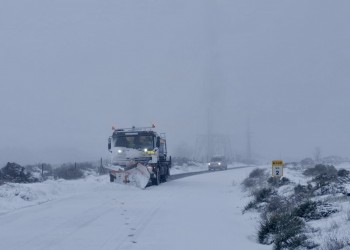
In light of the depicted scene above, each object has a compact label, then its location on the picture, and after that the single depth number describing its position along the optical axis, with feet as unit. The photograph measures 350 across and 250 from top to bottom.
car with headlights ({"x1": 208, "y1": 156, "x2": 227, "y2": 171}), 233.96
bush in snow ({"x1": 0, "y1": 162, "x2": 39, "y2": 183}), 105.06
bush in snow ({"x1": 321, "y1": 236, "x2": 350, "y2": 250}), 27.91
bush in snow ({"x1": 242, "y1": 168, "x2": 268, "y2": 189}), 87.63
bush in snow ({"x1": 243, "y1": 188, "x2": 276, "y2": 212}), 54.49
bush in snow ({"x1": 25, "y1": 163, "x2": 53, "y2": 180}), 126.50
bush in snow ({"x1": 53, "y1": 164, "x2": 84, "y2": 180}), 129.29
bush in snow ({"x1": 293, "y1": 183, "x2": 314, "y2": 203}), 49.77
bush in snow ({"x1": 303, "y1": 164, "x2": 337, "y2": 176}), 111.70
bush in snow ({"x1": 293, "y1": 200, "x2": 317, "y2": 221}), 39.50
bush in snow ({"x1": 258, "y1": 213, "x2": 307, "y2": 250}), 32.16
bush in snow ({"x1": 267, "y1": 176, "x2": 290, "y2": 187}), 72.13
